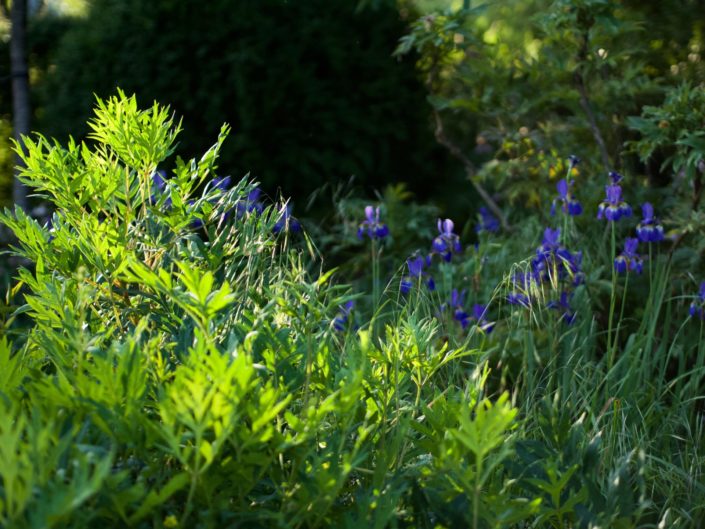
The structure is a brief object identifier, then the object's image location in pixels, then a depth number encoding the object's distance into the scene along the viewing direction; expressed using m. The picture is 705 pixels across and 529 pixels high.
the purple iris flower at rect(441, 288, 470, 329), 3.22
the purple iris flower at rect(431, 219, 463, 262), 3.42
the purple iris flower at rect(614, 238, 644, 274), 3.18
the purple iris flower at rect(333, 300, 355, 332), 3.09
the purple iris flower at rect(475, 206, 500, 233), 4.52
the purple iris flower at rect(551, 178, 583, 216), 3.41
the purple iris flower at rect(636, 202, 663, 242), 3.21
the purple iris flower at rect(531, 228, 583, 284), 3.03
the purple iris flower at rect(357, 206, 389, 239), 3.61
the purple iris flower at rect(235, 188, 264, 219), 3.31
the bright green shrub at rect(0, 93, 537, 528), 1.40
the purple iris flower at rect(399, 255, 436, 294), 2.95
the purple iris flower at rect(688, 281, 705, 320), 3.05
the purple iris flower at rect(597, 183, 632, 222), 3.16
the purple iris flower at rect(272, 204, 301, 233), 3.15
